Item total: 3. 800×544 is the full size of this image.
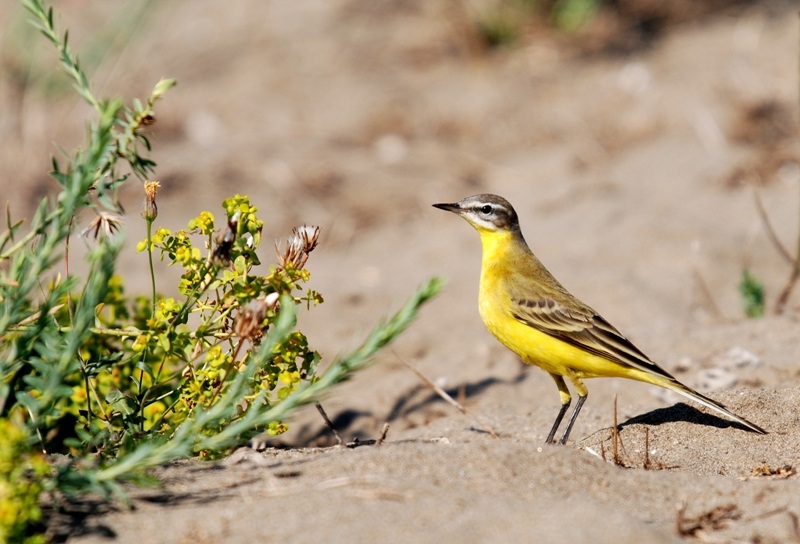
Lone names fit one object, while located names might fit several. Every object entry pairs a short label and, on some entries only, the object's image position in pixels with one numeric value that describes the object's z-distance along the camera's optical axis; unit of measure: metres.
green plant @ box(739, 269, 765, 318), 13.70
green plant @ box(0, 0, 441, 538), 6.06
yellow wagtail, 9.96
